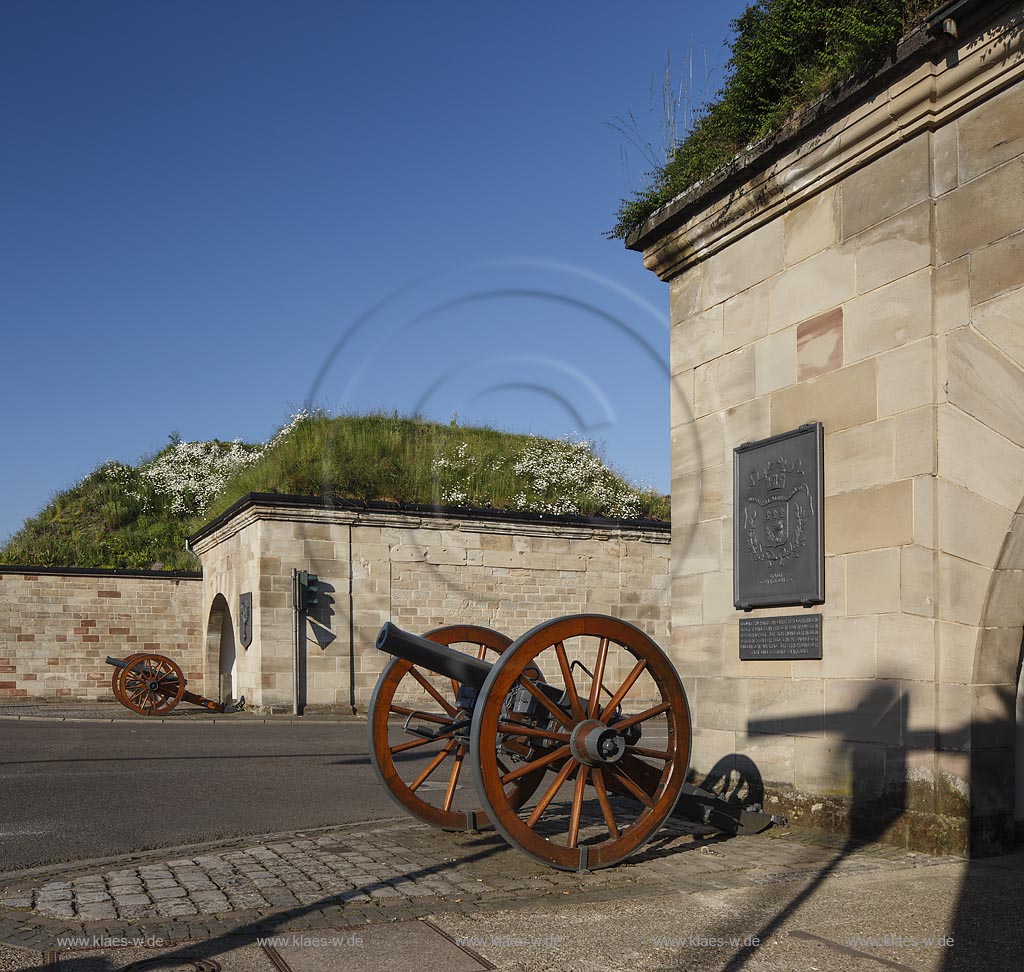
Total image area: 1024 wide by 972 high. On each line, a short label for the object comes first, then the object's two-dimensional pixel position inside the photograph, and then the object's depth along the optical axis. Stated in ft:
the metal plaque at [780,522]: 22.70
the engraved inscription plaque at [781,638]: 22.57
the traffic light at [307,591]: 61.05
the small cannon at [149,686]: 62.90
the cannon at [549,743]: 17.25
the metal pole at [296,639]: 61.00
